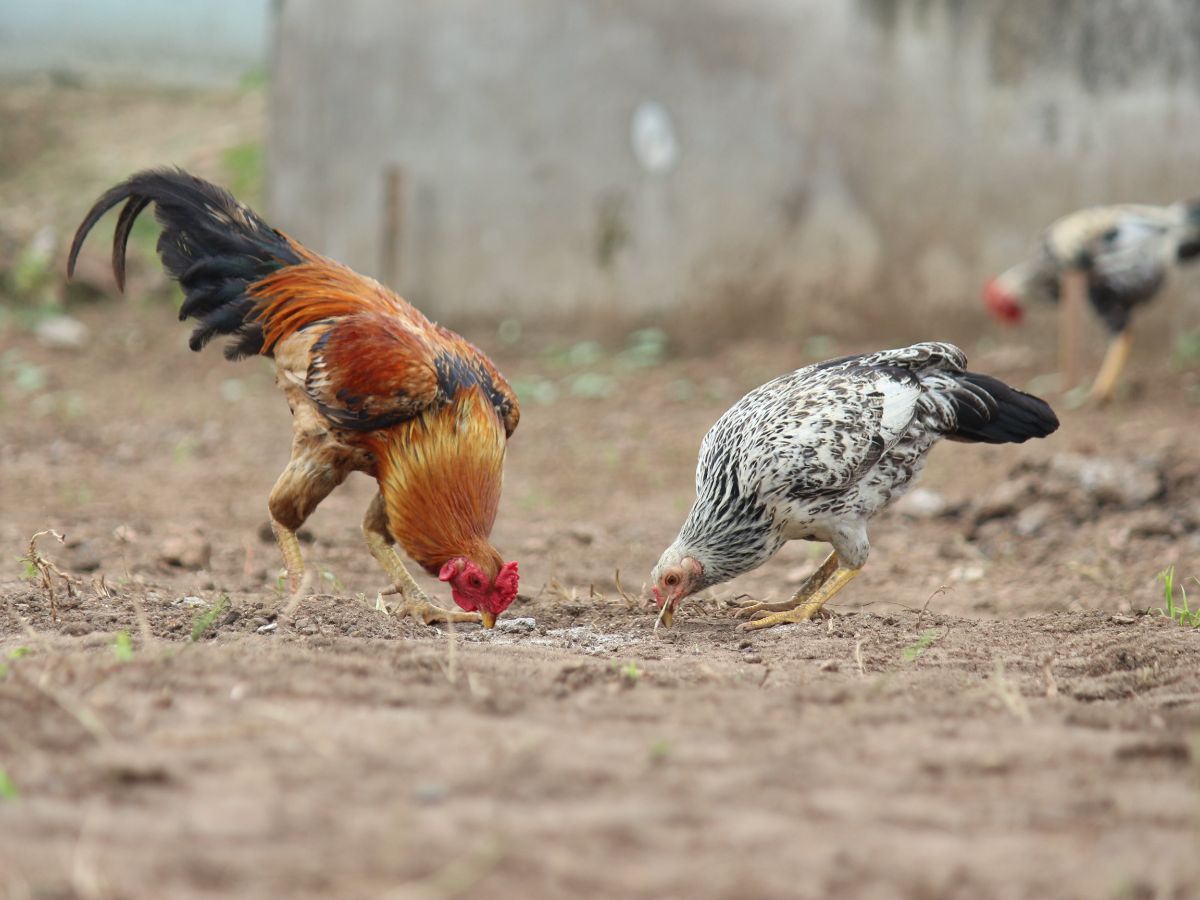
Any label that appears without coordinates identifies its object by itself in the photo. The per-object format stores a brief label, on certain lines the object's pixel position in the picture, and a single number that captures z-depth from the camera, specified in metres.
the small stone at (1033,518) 13.02
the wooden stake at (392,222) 24.53
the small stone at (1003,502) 13.44
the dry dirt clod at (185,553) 10.95
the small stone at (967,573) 11.80
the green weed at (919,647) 7.68
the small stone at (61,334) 24.70
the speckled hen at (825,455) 9.10
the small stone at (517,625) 9.22
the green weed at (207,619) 7.53
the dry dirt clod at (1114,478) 13.05
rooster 9.14
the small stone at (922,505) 14.08
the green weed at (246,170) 28.80
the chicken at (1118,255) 18.05
